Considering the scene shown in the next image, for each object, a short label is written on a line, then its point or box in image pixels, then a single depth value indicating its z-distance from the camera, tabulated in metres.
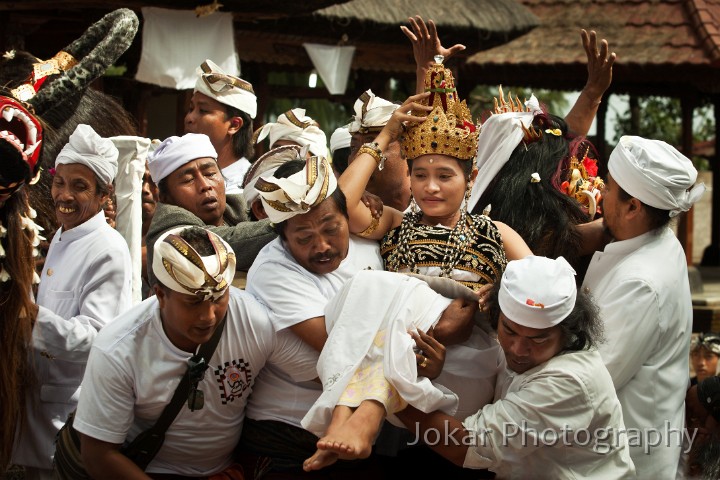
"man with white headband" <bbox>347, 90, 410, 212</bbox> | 4.44
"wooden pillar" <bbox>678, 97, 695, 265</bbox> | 14.95
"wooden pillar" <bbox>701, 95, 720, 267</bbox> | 17.00
